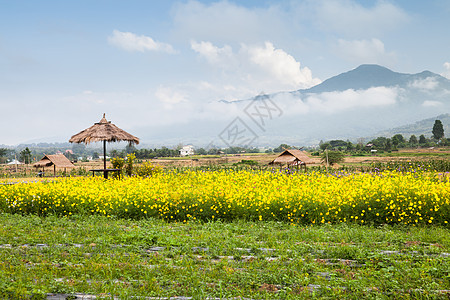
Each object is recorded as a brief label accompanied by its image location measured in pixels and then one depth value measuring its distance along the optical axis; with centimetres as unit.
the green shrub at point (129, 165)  1584
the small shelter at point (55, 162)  2956
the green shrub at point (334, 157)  3966
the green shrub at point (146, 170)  1537
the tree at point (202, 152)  8122
